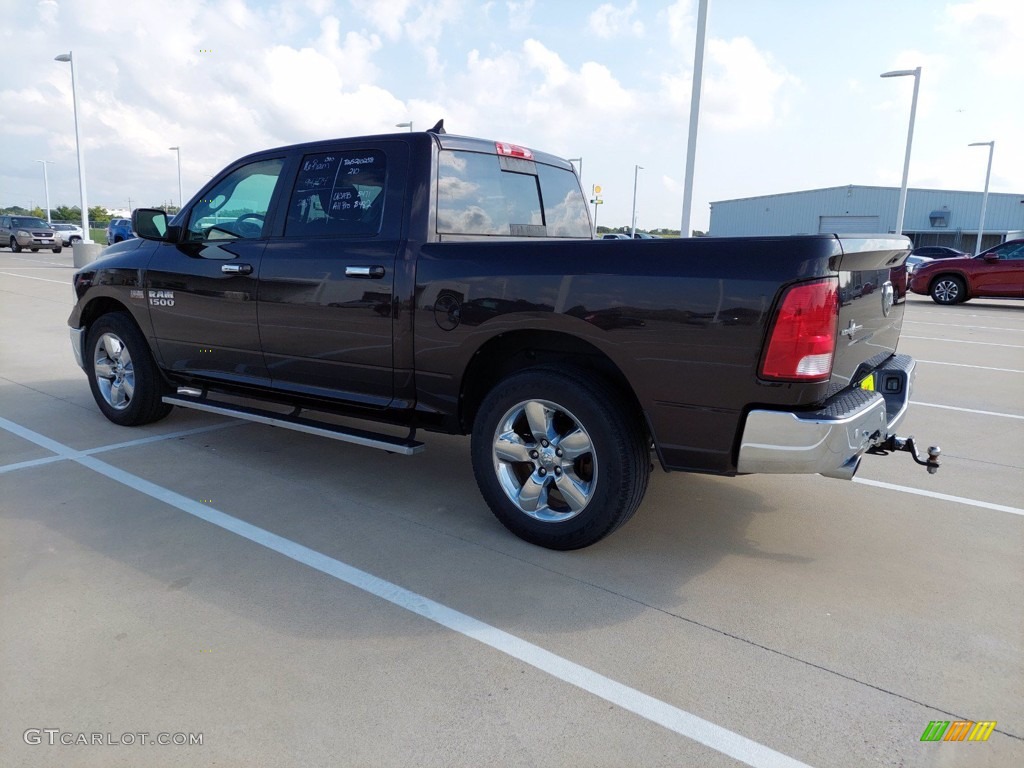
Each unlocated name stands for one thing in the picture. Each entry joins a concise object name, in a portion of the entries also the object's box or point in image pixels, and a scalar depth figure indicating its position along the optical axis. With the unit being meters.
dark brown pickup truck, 2.90
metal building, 46.91
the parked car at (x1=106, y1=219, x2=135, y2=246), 32.00
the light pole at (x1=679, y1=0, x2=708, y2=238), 10.84
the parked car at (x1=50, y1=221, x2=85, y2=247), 38.97
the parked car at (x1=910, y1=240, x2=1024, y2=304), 16.91
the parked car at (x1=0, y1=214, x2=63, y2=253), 33.59
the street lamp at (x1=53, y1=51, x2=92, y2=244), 24.44
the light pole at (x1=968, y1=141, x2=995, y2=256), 37.55
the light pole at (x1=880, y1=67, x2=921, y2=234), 23.92
